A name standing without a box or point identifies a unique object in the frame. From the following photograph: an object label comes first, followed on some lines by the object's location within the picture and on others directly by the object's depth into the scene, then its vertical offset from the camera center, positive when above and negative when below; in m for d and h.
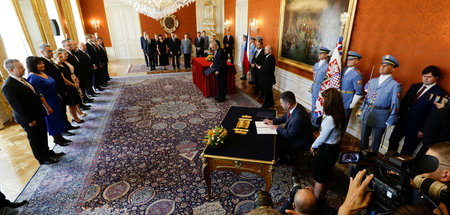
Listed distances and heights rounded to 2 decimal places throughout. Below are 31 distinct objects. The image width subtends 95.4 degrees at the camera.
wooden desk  2.29 -1.28
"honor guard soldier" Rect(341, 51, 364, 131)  3.49 -0.81
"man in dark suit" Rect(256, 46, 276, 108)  5.44 -1.01
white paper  2.81 -1.23
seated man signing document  2.73 -1.20
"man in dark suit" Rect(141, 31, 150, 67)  9.98 -0.16
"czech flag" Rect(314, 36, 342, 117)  3.76 -0.62
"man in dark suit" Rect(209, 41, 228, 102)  5.79 -0.90
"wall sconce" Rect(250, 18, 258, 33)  8.06 +0.45
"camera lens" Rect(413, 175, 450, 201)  1.11 -0.83
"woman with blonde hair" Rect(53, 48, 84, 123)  4.48 -0.93
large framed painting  4.20 +0.18
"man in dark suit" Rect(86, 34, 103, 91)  6.84 -0.60
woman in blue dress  3.44 -0.98
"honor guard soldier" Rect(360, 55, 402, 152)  2.92 -0.96
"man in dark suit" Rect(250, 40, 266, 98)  6.20 -0.76
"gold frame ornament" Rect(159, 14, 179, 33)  13.11 +0.94
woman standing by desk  2.10 -1.08
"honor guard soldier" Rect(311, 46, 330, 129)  4.24 -0.76
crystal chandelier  5.30 +0.83
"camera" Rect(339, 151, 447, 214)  1.20 -0.87
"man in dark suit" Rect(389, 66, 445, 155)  2.67 -0.99
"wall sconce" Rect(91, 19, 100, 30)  12.21 +0.88
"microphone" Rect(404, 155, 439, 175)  1.22 -0.74
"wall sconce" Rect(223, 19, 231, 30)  11.32 +0.71
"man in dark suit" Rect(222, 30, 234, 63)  10.46 -0.28
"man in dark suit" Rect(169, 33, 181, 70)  10.34 -0.42
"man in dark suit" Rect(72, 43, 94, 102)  5.85 -0.81
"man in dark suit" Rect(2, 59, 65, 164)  2.88 -0.95
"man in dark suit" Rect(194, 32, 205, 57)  10.86 -0.37
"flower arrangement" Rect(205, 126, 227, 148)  2.45 -1.14
